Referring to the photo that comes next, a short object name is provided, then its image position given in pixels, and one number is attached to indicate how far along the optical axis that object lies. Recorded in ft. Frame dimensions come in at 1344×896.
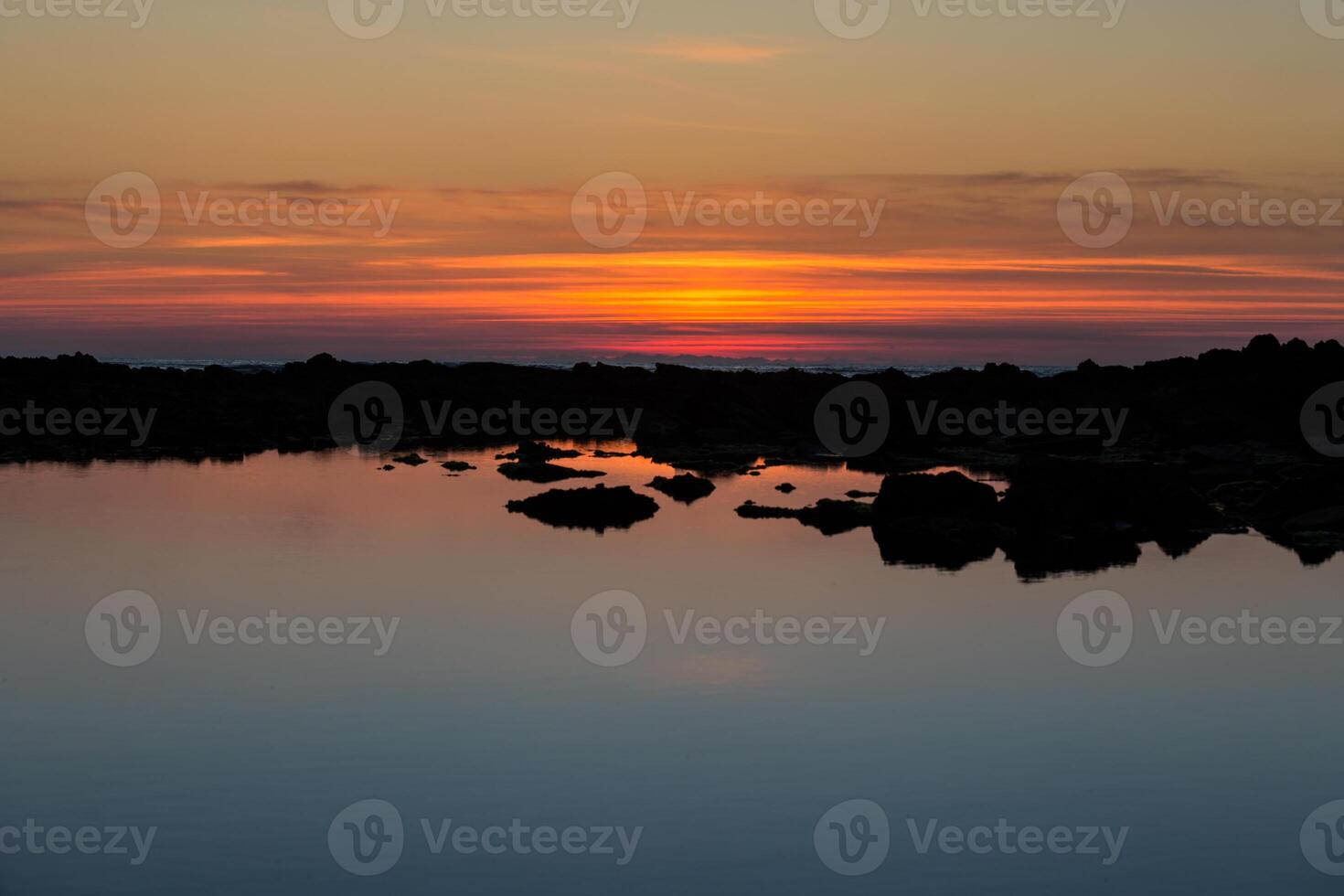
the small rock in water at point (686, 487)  148.56
